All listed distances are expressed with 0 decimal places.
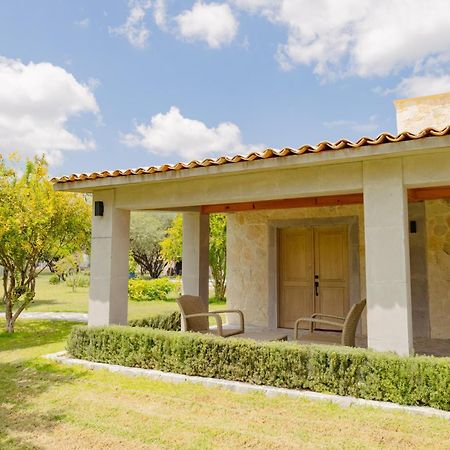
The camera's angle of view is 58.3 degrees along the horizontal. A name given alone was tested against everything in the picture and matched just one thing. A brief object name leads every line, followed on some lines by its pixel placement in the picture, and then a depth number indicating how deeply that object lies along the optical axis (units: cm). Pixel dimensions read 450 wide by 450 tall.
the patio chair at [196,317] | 640
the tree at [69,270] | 2352
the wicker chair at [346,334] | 556
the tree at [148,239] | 3481
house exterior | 487
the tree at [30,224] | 948
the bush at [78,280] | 2492
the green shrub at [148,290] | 2005
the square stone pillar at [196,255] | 1007
